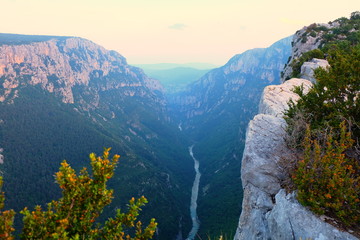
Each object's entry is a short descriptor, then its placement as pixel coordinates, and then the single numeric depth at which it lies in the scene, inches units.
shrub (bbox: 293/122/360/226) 333.1
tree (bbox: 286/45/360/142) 458.3
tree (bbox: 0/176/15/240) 236.1
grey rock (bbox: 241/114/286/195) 504.7
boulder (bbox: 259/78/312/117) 851.3
